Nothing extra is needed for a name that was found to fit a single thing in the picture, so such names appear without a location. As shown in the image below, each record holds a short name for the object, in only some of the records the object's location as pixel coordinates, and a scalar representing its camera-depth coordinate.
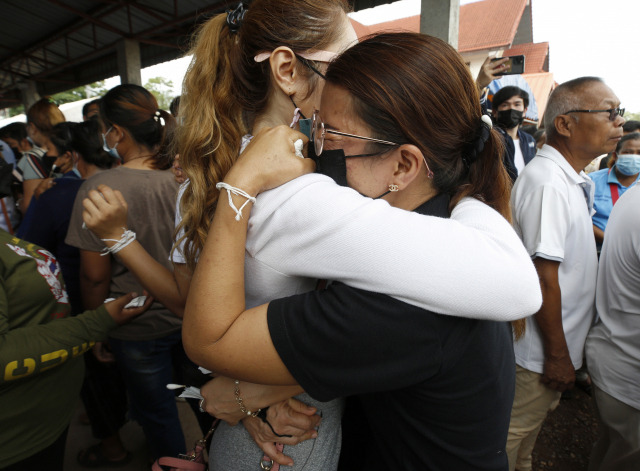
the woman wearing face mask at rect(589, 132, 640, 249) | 4.15
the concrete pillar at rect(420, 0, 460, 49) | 5.03
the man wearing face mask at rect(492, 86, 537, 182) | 4.04
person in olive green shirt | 1.40
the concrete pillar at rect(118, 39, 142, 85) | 10.36
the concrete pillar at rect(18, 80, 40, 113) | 15.45
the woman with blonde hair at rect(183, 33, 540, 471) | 0.77
